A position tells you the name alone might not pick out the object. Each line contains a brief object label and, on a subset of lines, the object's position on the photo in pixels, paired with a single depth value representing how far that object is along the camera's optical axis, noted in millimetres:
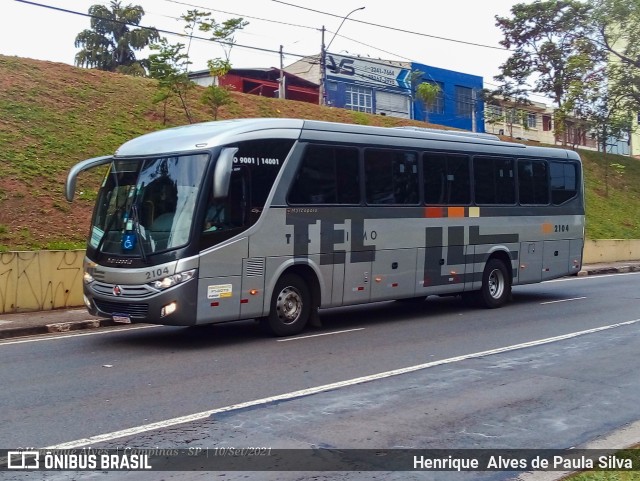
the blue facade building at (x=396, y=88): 52344
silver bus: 11594
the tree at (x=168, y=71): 24500
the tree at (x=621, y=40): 31922
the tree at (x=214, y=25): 24781
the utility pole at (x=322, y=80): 33850
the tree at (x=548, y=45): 42459
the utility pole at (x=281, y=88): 38969
